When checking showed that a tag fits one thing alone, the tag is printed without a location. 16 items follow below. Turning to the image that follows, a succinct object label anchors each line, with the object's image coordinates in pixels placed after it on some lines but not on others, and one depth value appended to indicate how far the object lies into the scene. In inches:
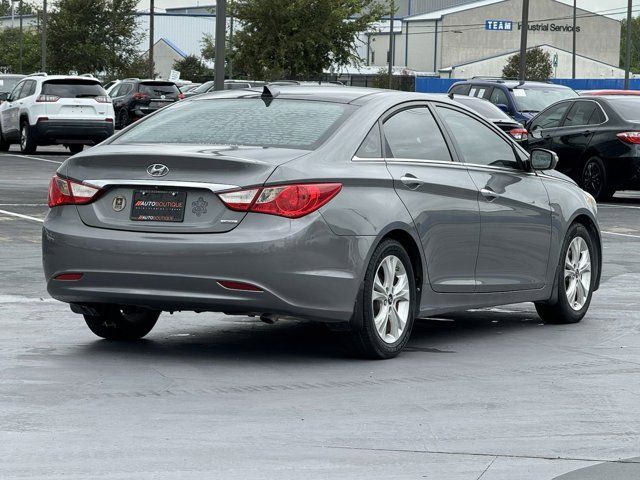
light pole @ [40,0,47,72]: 2778.1
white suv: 1348.4
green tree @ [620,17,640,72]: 7642.7
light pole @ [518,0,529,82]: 1560.0
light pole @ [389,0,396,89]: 2640.3
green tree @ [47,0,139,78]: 3149.6
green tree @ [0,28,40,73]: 3902.6
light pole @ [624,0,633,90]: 2355.6
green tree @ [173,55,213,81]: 4207.7
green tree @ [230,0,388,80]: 2477.9
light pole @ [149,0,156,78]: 2615.2
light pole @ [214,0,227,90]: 871.7
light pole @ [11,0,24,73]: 3982.8
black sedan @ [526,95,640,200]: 920.9
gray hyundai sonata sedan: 313.3
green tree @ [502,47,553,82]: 4253.7
